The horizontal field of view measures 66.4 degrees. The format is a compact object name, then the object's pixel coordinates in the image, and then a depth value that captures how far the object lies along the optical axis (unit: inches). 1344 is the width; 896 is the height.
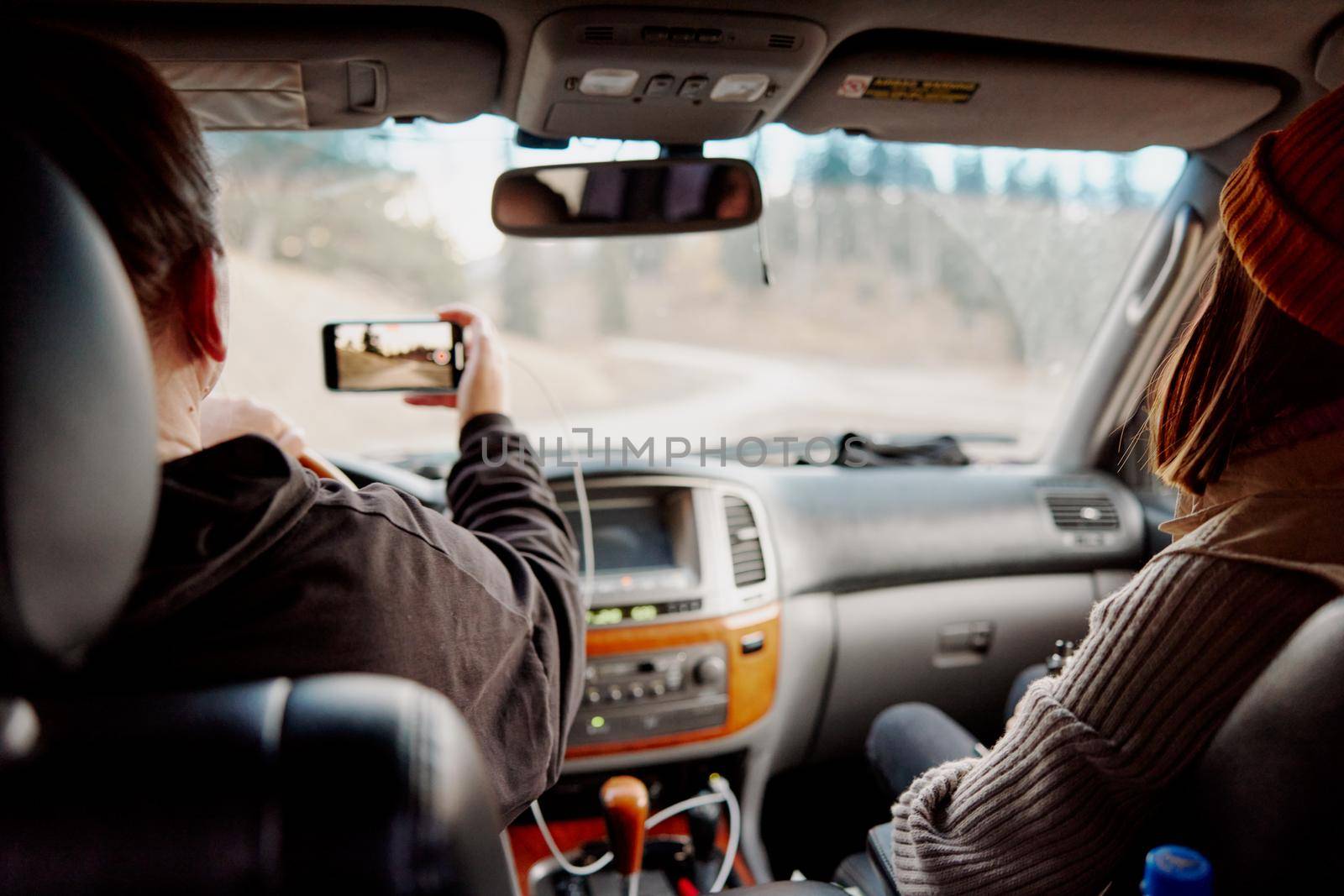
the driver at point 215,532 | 38.0
